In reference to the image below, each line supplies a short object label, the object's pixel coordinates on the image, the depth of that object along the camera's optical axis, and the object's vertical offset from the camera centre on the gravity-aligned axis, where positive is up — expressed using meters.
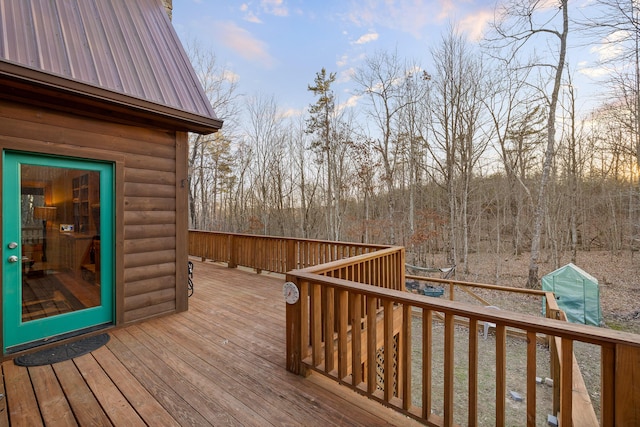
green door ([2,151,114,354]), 2.51 -0.33
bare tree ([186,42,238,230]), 12.69 +3.44
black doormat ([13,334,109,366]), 2.39 -1.26
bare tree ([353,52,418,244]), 11.51 +4.79
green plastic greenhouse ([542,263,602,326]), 7.26 -2.18
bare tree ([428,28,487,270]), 10.40 +3.73
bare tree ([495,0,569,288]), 8.48 +5.69
